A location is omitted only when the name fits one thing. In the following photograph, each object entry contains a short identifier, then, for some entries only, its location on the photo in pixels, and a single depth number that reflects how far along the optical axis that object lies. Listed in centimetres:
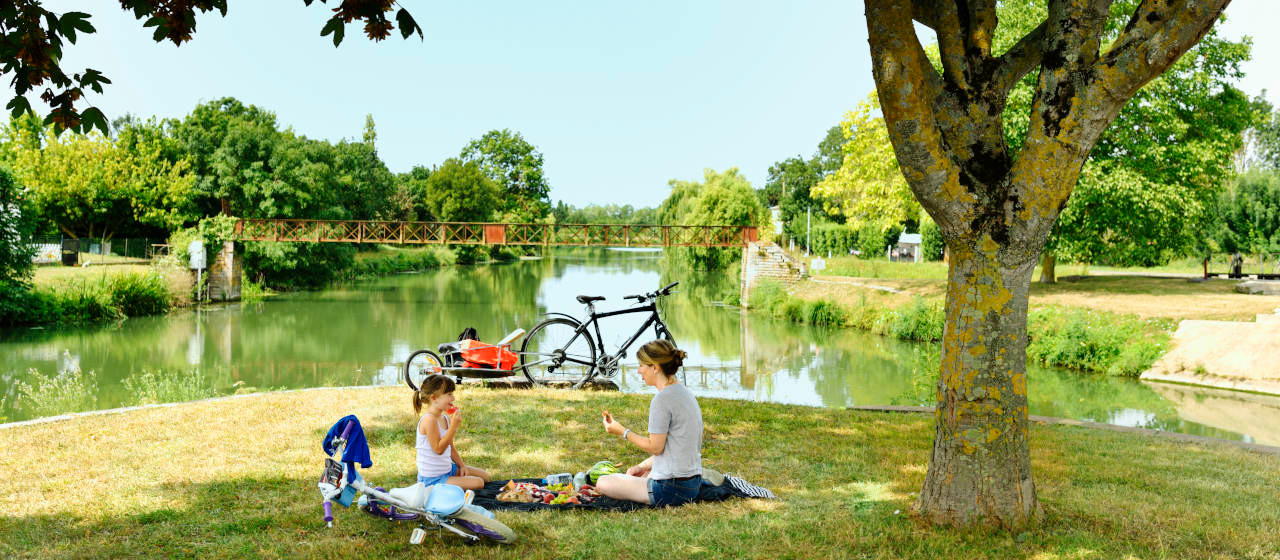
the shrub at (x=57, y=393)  1078
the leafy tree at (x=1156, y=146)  2039
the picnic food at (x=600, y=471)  510
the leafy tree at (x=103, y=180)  3269
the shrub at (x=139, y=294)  2448
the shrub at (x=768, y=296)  2875
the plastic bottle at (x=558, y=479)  506
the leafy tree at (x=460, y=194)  6319
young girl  458
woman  460
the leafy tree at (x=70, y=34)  397
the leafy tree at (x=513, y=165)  7562
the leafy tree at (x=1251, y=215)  2894
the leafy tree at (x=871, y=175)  2581
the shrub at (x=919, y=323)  2041
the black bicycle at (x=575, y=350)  923
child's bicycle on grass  397
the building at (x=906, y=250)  4862
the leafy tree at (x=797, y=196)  6126
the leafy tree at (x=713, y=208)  4472
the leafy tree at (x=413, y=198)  6269
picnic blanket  468
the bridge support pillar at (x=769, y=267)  3167
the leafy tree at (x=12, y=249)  2003
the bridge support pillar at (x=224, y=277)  3212
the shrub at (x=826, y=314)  2456
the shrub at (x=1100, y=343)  1555
